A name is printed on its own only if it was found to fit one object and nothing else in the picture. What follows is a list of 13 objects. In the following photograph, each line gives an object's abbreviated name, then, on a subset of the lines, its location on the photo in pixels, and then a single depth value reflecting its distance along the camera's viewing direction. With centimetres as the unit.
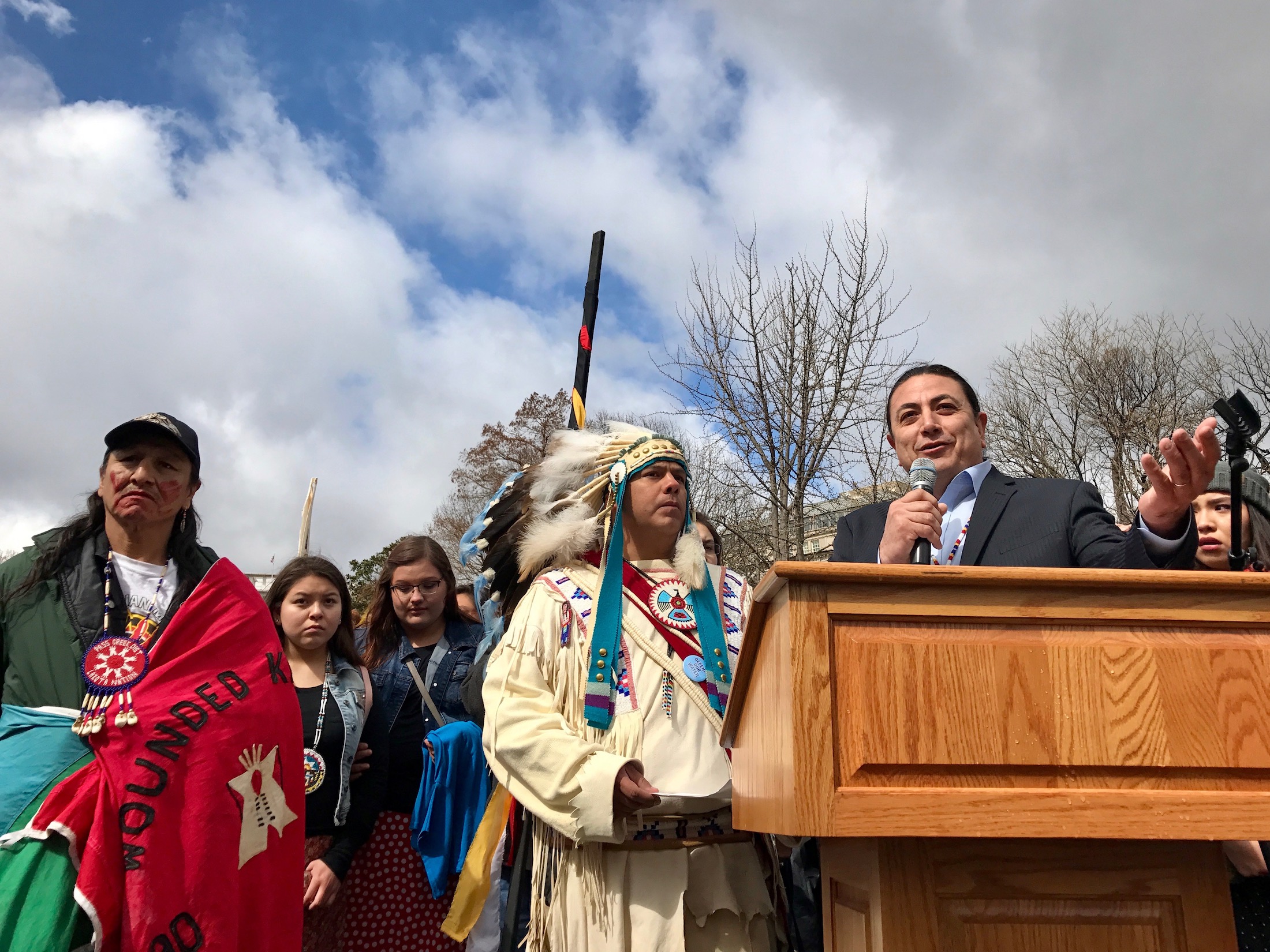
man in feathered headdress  245
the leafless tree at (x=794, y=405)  955
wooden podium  129
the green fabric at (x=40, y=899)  208
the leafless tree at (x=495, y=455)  2489
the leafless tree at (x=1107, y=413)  1755
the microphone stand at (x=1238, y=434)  175
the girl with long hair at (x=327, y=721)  345
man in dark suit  185
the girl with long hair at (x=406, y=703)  367
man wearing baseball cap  250
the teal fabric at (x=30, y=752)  223
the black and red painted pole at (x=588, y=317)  598
